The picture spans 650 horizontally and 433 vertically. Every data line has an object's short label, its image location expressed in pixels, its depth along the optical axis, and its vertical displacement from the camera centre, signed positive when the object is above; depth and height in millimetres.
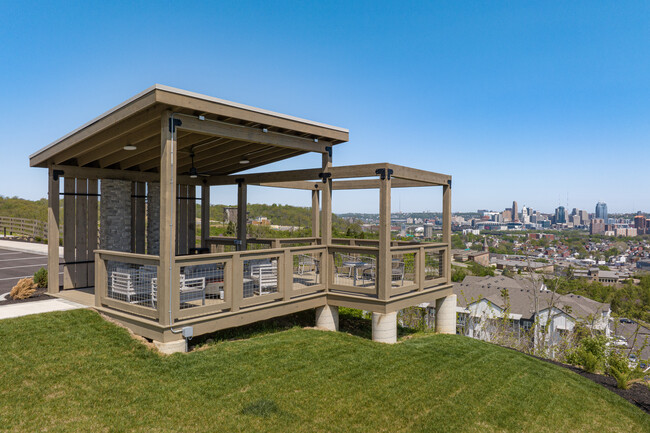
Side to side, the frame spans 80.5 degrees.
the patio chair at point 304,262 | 8784 -1145
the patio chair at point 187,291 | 5699 -1219
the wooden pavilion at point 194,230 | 5516 -431
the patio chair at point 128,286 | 5918 -1189
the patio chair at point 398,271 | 7842 -1196
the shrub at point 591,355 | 7441 -2748
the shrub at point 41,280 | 9008 -1663
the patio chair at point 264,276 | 6656 -1125
